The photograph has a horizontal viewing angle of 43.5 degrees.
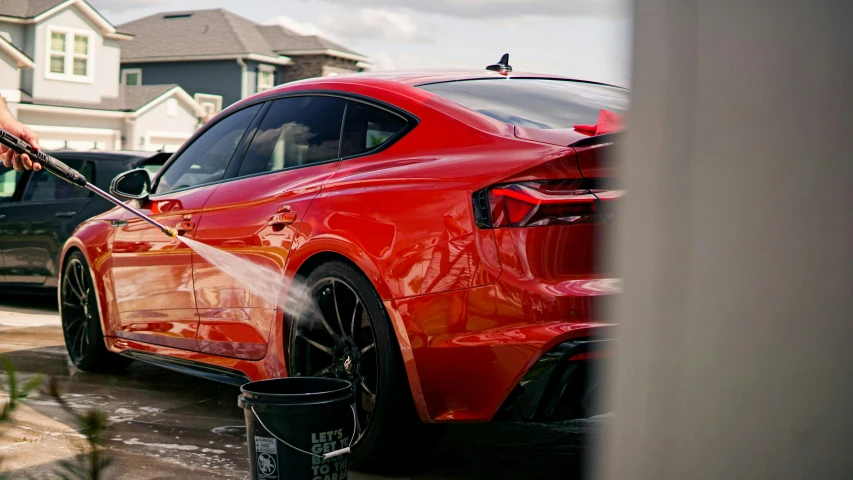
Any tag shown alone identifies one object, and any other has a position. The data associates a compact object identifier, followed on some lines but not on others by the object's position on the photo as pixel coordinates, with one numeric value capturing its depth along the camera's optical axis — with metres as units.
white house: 32.47
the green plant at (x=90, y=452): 1.47
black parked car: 9.84
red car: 3.73
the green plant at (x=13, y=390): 1.42
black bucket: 3.66
